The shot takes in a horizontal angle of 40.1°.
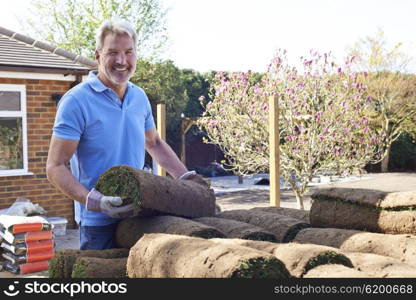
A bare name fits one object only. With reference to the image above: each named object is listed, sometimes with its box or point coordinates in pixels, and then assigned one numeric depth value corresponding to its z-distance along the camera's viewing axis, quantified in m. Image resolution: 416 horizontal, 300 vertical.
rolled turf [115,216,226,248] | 2.26
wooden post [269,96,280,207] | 7.54
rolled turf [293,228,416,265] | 2.13
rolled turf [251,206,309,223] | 2.82
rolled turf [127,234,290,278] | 1.67
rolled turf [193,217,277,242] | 2.38
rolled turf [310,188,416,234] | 2.30
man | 2.55
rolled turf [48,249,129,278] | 2.32
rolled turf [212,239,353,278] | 1.84
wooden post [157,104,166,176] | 9.92
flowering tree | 9.84
